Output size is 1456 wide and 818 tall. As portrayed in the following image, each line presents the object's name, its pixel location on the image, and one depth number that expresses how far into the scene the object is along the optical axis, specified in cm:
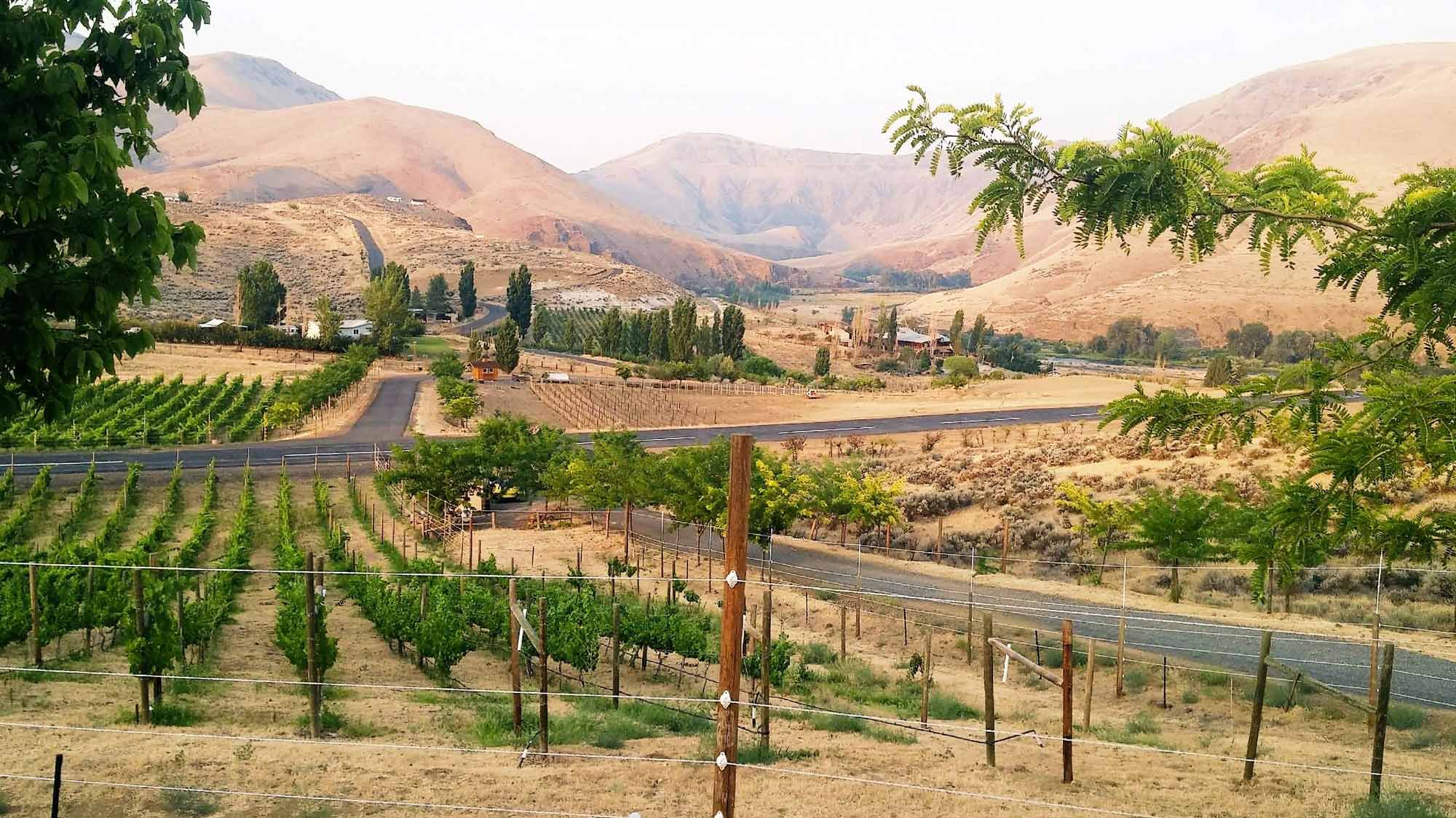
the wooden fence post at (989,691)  1049
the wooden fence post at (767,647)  1085
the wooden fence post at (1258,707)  1025
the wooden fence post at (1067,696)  1005
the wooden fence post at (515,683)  1050
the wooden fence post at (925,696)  1252
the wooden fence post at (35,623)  1289
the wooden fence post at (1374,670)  1202
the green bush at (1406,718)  1334
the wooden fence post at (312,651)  1041
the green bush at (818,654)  1765
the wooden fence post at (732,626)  645
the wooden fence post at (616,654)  1208
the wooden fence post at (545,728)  988
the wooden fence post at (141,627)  1058
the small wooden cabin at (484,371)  6775
